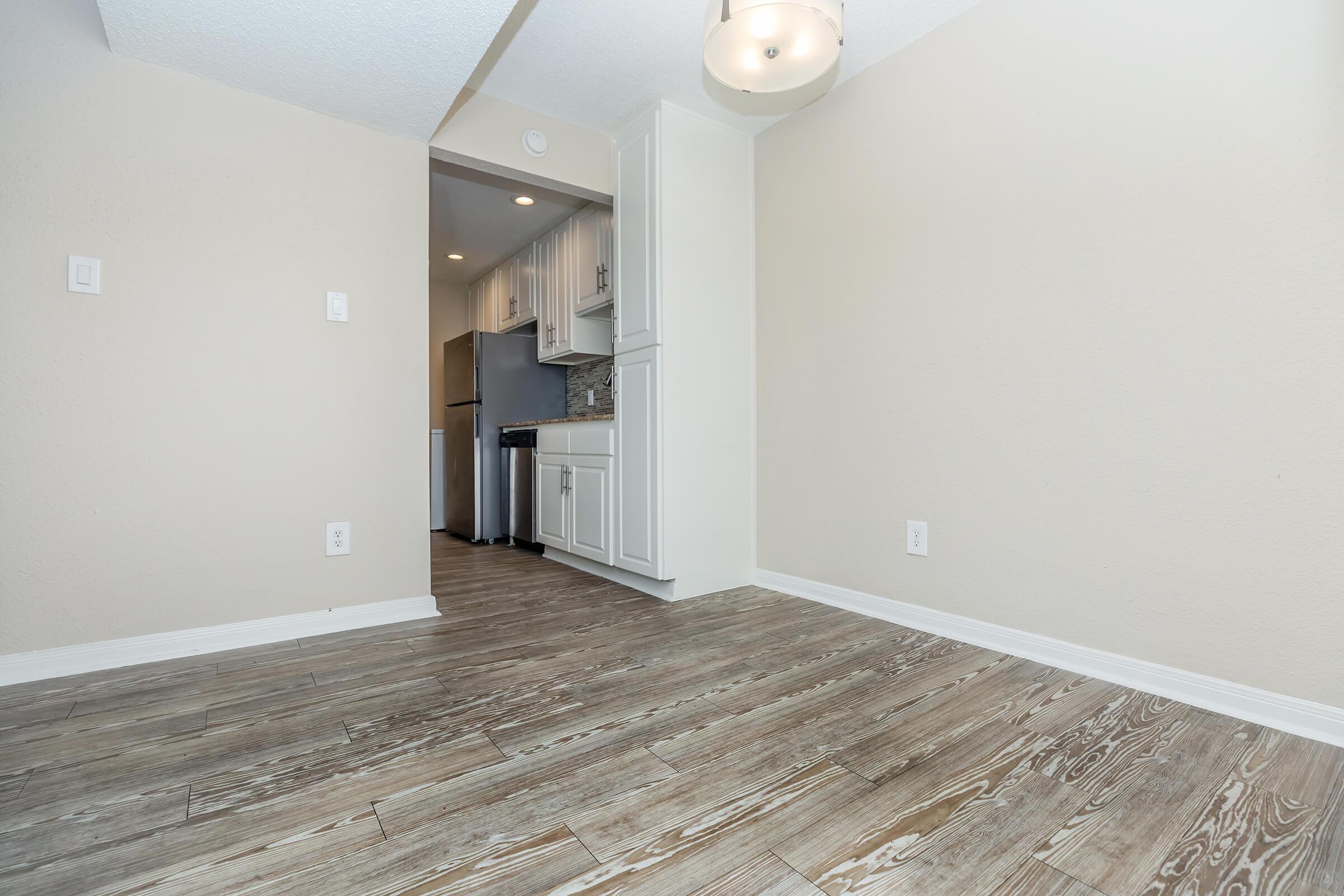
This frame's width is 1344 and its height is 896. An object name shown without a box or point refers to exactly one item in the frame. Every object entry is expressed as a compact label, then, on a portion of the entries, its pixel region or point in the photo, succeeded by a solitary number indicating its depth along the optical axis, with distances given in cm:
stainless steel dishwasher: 399
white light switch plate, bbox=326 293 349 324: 237
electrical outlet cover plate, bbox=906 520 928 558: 233
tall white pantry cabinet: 279
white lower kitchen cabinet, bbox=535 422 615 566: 312
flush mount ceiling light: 159
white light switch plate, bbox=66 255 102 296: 192
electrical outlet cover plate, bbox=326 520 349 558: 236
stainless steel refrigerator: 434
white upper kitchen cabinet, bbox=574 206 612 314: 356
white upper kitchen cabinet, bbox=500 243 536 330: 450
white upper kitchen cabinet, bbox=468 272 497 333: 523
